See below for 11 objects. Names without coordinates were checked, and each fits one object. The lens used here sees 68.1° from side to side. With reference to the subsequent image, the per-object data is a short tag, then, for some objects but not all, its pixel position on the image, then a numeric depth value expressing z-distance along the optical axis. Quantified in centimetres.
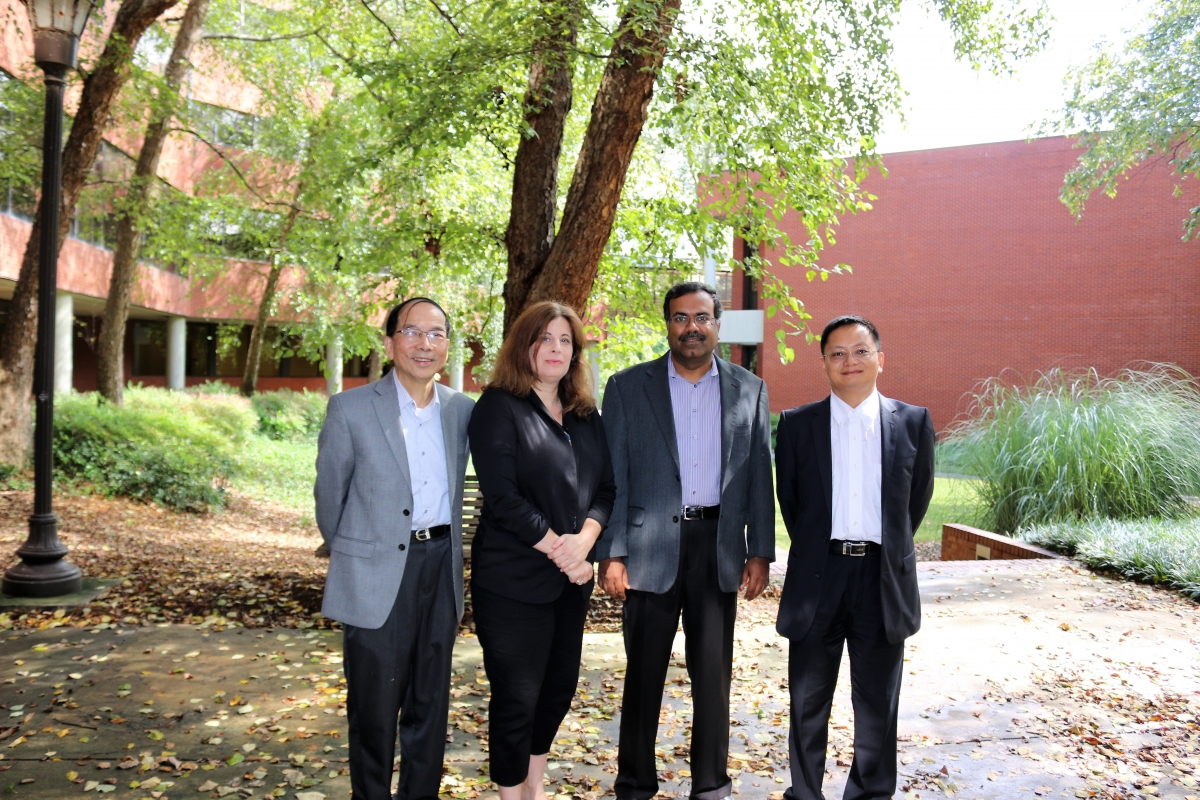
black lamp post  678
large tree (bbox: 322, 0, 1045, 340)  663
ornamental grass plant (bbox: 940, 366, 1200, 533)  1040
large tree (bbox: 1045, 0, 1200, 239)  1441
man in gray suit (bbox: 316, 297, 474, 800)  326
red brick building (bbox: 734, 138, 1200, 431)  2605
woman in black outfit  327
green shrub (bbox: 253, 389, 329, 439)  2292
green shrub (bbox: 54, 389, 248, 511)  1211
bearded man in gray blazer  362
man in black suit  353
